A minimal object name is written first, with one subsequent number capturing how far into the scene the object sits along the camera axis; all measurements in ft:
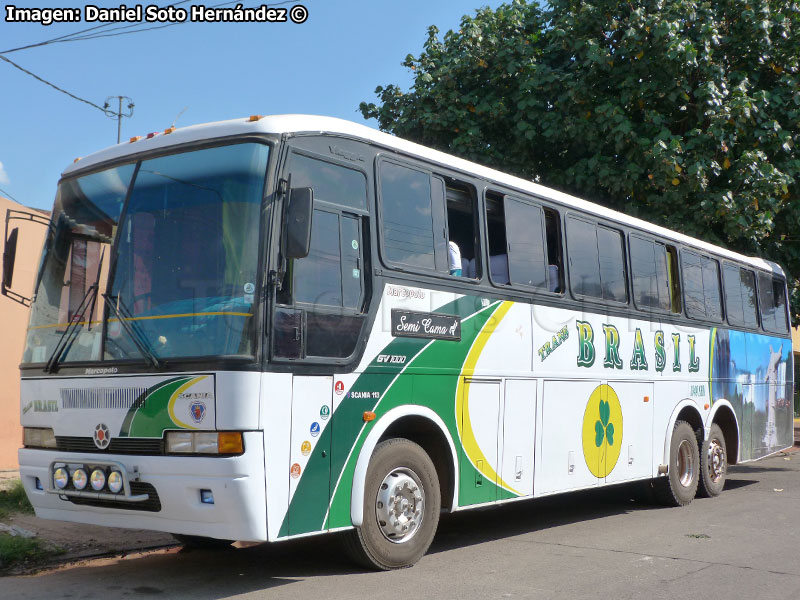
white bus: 18.49
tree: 44.32
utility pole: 112.88
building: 36.65
